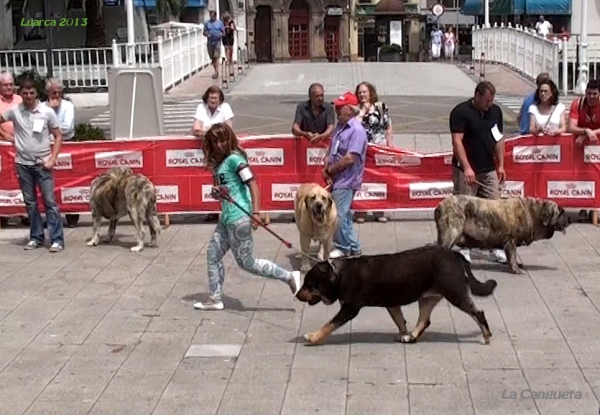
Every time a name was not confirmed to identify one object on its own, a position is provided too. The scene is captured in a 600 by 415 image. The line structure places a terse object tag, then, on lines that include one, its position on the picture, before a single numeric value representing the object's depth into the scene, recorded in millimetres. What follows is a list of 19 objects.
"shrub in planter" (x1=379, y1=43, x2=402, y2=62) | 55781
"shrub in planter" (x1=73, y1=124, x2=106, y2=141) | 13618
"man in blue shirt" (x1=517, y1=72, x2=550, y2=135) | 12195
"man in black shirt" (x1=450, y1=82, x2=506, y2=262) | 9812
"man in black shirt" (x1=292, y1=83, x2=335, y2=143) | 11656
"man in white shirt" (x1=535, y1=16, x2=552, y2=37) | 39000
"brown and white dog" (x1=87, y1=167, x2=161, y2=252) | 11047
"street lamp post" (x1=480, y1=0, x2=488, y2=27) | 40775
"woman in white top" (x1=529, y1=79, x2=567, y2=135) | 11891
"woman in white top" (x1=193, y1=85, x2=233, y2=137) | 11969
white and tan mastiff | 9594
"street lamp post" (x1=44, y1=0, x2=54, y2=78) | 19750
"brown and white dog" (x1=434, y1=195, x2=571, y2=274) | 9688
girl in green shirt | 8430
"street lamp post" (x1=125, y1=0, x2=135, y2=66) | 24422
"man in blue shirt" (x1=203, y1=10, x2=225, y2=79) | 30031
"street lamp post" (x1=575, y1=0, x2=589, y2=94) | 24859
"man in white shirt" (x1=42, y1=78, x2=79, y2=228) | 12000
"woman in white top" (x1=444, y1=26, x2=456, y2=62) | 49531
